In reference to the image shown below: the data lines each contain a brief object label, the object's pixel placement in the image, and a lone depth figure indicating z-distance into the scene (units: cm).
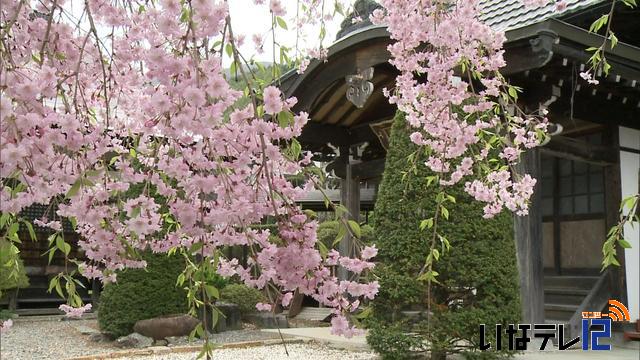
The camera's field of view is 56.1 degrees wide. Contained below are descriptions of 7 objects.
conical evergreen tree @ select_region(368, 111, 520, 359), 465
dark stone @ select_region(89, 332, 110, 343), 737
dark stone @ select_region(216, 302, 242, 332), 809
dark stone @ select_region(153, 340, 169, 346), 682
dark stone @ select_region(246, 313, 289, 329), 846
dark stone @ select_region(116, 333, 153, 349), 670
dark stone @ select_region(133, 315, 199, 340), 685
